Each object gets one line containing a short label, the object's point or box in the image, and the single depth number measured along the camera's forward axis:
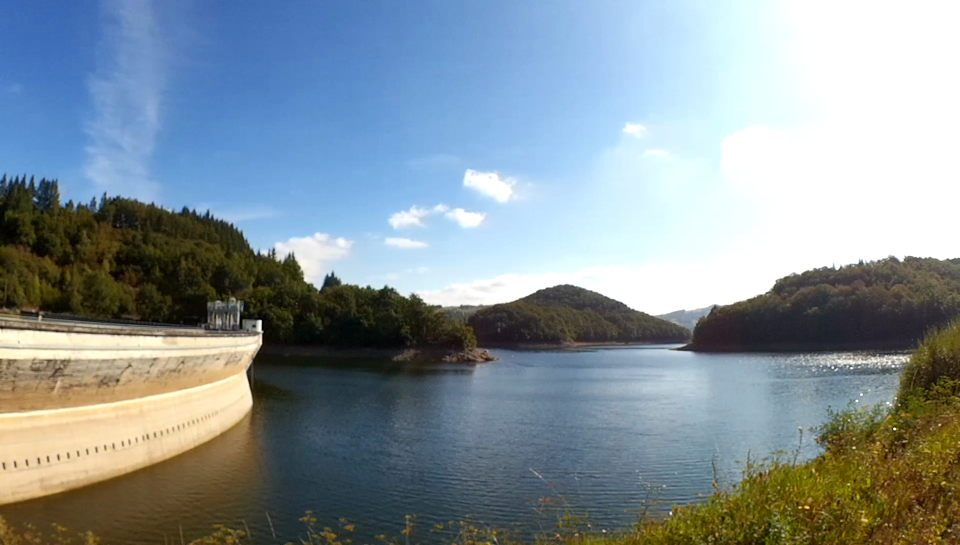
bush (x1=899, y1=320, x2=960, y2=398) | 19.22
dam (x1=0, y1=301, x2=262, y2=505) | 16.64
